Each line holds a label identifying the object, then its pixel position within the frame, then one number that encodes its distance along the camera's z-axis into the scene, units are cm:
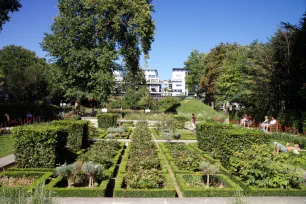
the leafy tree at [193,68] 6950
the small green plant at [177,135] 1576
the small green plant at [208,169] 778
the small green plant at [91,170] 741
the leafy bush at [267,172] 738
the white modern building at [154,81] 12404
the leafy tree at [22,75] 4319
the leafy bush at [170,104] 4816
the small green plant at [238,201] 445
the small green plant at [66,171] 745
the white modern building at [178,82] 12403
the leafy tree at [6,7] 2301
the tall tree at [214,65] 5201
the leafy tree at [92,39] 2884
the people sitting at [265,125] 2366
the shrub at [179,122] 2678
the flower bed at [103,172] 671
